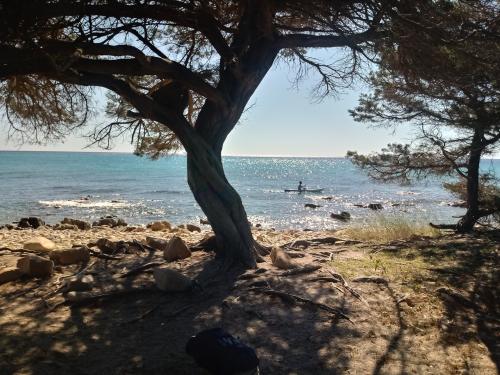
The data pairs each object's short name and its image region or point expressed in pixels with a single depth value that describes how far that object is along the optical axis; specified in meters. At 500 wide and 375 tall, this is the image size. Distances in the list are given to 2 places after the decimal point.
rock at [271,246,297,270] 7.11
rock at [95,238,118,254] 8.00
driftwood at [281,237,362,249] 9.71
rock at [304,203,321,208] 34.26
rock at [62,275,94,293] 5.98
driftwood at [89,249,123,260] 7.60
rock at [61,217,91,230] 18.26
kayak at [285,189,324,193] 48.16
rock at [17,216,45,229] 19.18
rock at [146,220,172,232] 17.09
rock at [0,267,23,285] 6.36
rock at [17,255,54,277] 6.54
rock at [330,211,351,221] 28.30
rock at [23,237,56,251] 8.12
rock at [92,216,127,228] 19.75
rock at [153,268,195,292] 6.00
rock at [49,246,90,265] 7.27
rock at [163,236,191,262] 7.54
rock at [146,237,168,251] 8.51
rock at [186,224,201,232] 18.47
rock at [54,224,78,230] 17.18
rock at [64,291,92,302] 5.64
